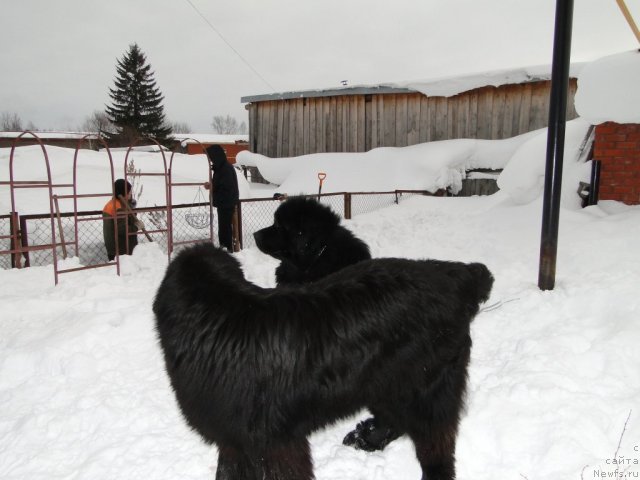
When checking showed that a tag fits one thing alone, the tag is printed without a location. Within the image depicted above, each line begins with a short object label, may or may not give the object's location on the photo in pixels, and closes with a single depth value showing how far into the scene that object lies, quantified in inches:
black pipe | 139.0
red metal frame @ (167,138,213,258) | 239.6
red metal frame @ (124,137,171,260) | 237.5
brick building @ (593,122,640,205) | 196.1
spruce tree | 1298.0
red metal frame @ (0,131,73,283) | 189.4
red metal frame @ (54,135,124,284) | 193.5
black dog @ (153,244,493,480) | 64.1
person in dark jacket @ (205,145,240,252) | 267.9
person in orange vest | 245.0
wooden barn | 445.7
